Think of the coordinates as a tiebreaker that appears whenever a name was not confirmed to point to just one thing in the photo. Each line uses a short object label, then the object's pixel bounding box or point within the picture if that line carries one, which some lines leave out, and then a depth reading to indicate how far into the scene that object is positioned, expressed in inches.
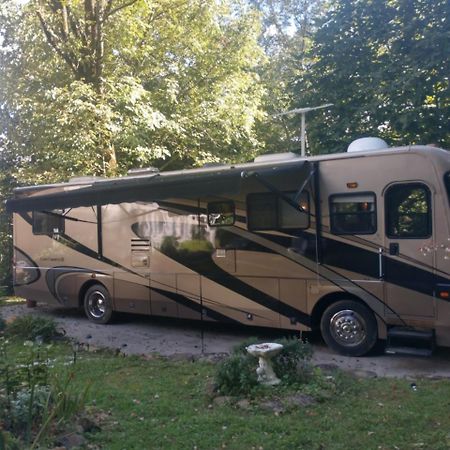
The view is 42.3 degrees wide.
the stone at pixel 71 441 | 170.6
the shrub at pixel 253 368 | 235.1
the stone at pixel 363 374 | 272.4
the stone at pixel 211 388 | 238.9
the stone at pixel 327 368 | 270.2
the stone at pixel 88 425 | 191.6
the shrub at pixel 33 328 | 373.7
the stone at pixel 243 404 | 220.2
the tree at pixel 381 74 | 486.3
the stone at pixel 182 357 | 316.8
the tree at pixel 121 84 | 585.0
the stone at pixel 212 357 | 307.1
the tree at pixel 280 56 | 874.8
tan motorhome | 309.6
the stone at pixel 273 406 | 215.9
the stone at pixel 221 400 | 227.7
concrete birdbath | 237.3
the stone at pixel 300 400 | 220.1
